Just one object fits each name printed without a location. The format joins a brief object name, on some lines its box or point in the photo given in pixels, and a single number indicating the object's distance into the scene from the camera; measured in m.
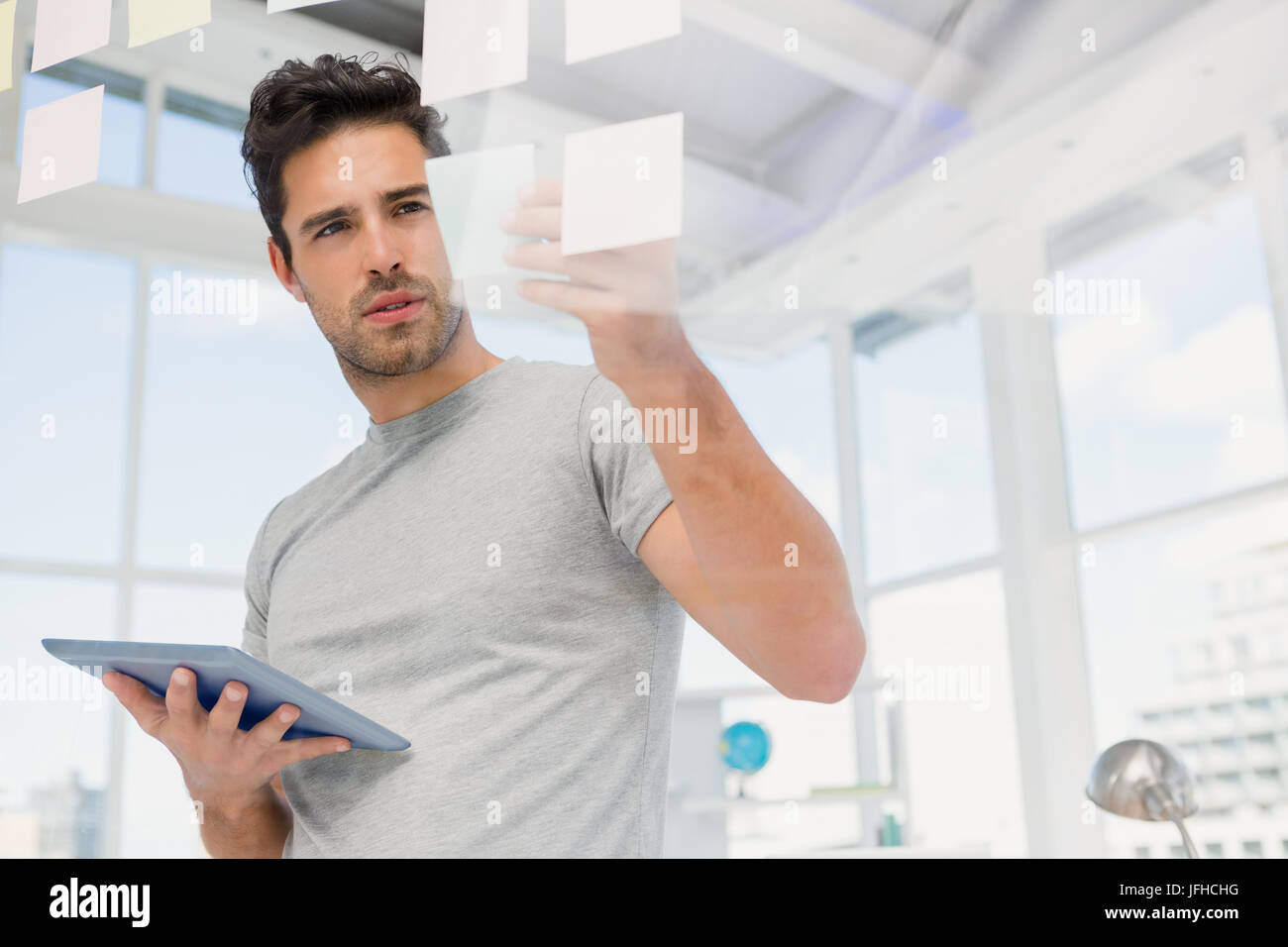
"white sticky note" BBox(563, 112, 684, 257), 0.51
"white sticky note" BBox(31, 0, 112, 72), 0.78
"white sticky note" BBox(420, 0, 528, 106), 0.66
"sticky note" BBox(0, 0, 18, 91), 0.80
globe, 1.31
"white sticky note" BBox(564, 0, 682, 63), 0.64
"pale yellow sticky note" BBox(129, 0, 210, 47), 0.78
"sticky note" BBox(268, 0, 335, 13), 0.76
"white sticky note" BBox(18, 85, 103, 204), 0.77
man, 0.54
